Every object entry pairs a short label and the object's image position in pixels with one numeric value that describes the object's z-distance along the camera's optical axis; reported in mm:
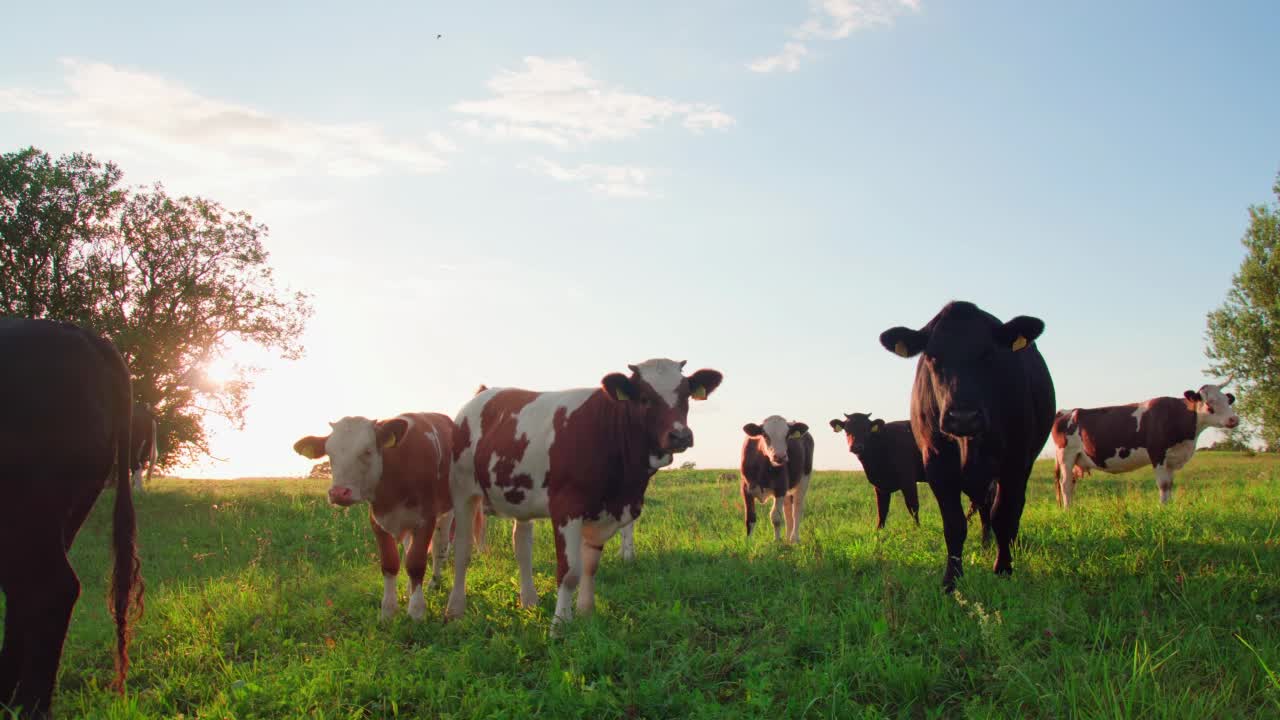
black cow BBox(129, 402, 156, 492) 18344
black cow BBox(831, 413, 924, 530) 14789
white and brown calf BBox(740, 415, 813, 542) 14109
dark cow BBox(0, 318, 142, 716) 5855
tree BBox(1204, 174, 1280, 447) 33969
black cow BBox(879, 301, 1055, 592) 7836
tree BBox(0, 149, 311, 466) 24234
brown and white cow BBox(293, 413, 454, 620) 8758
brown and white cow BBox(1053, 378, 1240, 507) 18219
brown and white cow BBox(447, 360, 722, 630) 8016
